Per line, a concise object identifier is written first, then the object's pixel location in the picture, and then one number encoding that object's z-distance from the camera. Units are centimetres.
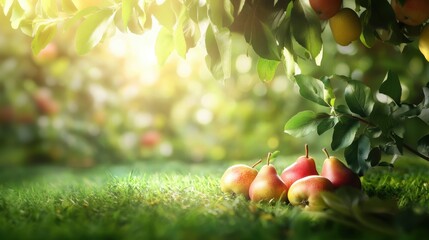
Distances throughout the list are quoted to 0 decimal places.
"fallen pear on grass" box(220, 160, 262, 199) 193
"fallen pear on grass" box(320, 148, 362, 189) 183
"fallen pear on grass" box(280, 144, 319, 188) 193
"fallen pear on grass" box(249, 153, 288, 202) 182
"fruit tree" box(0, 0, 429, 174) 163
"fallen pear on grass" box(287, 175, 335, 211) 171
